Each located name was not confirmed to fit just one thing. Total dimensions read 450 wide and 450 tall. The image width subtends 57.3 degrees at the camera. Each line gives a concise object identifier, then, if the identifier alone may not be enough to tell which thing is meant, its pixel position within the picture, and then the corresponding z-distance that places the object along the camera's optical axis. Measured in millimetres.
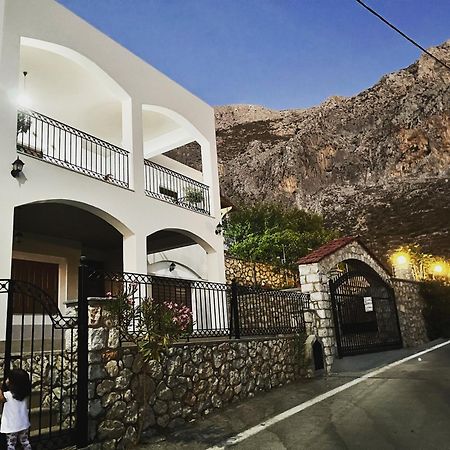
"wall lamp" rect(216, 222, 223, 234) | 11914
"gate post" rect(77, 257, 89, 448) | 4246
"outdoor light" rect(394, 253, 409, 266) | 15391
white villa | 7469
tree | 18391
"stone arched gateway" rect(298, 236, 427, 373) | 9398
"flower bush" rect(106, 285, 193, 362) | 4961
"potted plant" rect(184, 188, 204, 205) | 11773
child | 3723
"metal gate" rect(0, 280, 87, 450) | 4117
